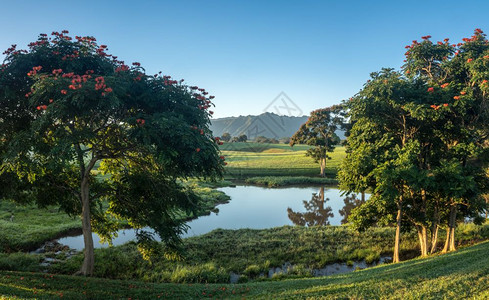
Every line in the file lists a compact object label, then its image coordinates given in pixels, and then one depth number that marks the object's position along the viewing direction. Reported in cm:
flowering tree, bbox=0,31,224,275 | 889
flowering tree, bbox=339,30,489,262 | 1254
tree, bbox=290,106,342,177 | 4962
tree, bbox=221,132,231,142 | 11424
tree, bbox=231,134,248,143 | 10930
